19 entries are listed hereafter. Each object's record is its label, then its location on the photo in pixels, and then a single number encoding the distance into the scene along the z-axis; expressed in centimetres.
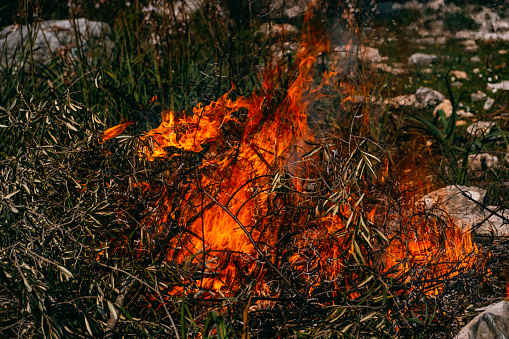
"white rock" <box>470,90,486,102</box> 473
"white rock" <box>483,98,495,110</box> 454
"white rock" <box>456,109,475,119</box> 445
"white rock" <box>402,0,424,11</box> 551
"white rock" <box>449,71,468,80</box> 512
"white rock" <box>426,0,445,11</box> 566
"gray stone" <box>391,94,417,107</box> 455
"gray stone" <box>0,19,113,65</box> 471
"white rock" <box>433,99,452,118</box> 457
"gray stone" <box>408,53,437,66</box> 536
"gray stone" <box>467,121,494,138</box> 404
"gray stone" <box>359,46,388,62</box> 468
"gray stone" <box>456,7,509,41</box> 558
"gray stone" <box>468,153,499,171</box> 363
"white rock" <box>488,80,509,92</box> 484
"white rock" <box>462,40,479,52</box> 551
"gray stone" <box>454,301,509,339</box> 191
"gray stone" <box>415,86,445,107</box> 471
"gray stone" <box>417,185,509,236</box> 279
